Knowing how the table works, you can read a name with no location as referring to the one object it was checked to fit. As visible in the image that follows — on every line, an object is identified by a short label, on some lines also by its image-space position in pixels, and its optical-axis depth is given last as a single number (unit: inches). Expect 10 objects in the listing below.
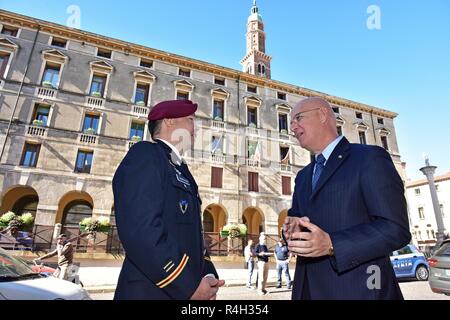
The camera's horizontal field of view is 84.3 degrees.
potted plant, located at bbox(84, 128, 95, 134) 664.4
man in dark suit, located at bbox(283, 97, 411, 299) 51.3
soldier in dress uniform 53.4
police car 402.3
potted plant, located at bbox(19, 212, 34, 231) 526.3
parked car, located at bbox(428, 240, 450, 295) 228.5
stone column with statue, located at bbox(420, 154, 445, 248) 619.5
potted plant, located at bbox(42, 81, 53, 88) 656.4
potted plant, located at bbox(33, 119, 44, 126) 624.1
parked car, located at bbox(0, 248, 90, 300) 118.9
